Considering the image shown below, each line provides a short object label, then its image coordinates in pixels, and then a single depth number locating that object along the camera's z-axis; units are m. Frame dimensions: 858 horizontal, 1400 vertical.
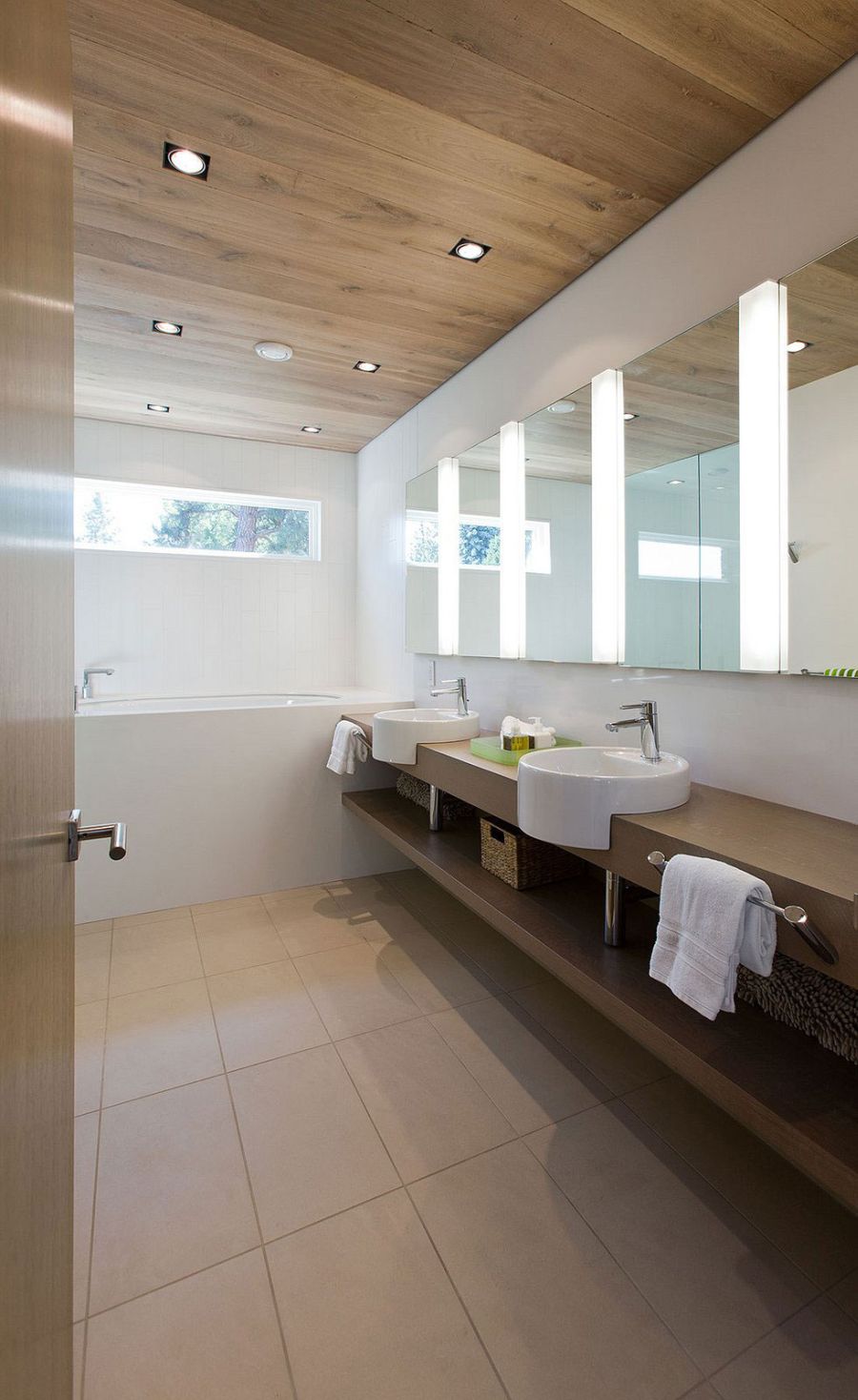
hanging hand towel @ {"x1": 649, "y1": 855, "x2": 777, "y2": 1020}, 1.14
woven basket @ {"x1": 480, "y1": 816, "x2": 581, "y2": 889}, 2.18
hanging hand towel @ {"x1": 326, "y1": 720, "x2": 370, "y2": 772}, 3.17
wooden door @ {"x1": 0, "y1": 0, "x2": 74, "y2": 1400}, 0.51
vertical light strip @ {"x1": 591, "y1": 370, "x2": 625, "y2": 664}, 2.16
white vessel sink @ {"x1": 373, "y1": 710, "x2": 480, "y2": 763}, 2.55
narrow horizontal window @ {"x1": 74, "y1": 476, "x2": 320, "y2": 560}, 3.82
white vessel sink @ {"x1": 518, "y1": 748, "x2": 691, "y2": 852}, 1.53
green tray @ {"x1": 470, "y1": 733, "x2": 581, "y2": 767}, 2.12
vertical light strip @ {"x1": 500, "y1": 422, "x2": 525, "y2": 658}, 2.66
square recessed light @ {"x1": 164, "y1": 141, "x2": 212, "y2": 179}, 1.78
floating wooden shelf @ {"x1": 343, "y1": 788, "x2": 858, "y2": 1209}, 1.14
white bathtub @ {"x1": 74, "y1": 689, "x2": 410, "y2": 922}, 3.02
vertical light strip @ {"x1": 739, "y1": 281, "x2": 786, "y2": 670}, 1.64
